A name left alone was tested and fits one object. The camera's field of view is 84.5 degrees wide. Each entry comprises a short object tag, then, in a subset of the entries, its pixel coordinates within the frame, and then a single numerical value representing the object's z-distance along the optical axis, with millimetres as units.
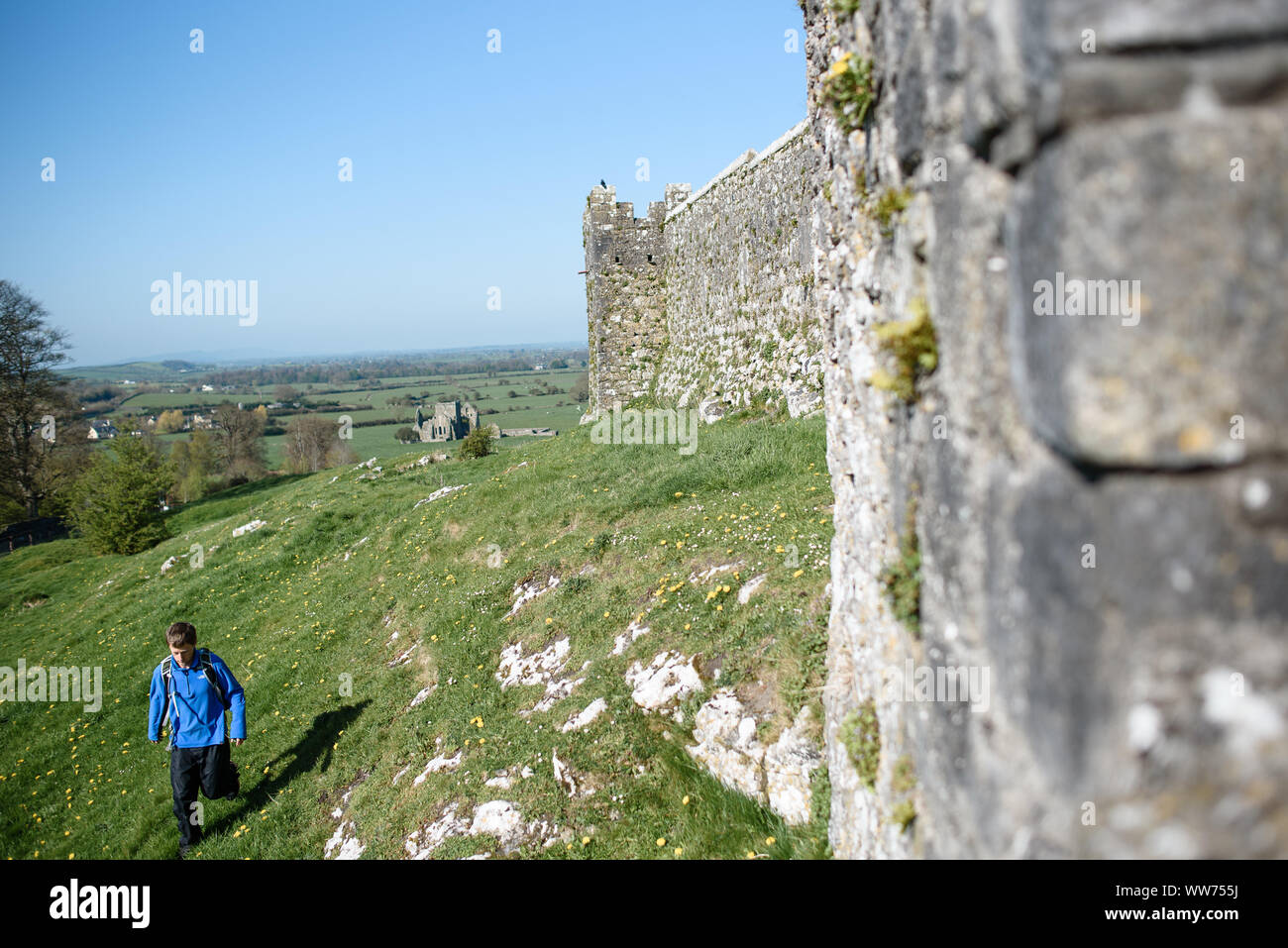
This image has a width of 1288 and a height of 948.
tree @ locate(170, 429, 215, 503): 50406
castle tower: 24984
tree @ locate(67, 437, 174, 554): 28500
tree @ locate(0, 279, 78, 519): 37094
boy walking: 8195
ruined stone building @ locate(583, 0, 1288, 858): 1520
